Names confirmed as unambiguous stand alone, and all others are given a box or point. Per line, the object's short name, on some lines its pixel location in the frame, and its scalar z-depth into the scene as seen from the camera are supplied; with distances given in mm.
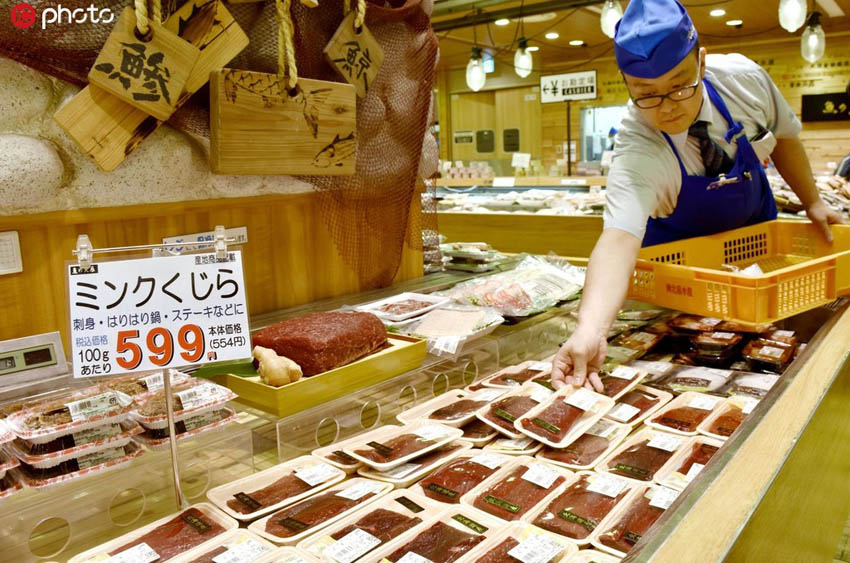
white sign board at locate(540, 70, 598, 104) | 7410
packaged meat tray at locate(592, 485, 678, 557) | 1202
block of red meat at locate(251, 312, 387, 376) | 1724
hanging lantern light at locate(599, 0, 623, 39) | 5879
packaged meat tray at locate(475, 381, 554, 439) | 1674
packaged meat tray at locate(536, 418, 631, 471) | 1528
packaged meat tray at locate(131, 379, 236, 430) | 1437
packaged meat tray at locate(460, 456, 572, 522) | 1342
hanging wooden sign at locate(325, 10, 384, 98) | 2277
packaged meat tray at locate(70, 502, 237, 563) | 1180
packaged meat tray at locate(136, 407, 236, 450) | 1432
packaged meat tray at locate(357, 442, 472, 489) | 1461
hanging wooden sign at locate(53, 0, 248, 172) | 1769
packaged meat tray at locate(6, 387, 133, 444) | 1321
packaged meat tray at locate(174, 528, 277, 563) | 1171
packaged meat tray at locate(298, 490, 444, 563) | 1189
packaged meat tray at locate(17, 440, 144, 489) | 1276
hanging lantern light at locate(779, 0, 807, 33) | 5664
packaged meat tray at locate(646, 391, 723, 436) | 1661
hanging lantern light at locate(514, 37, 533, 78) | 7793
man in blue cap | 1908
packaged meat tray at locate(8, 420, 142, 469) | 1295
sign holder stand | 1135
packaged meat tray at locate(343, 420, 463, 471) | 1510
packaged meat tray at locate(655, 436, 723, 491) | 1418
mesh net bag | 2197
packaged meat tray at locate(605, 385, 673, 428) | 1734
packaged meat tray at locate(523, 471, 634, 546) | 1260
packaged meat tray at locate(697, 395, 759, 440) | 1618
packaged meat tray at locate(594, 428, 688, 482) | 1463
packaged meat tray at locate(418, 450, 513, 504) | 1399
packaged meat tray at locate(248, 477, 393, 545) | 1250
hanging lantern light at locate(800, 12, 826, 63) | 6910
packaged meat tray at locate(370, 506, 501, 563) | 1182
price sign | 1137
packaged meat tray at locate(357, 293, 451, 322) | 2240
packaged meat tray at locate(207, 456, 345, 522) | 1341
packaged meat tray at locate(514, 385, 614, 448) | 1608
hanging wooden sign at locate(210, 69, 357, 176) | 1973
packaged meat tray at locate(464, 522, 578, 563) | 1168
